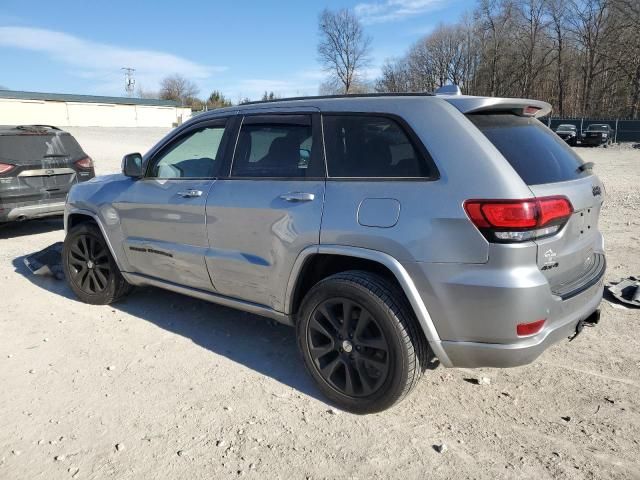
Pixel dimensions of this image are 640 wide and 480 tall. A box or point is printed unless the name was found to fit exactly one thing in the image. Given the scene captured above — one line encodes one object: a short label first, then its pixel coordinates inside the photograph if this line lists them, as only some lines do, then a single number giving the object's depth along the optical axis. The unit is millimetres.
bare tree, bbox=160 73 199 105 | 94431
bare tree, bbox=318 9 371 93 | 73750
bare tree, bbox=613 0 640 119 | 51875
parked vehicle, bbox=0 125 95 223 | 7188
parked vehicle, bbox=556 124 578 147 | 34562
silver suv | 2504
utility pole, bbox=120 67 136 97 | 91062
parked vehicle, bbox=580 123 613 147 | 34062
